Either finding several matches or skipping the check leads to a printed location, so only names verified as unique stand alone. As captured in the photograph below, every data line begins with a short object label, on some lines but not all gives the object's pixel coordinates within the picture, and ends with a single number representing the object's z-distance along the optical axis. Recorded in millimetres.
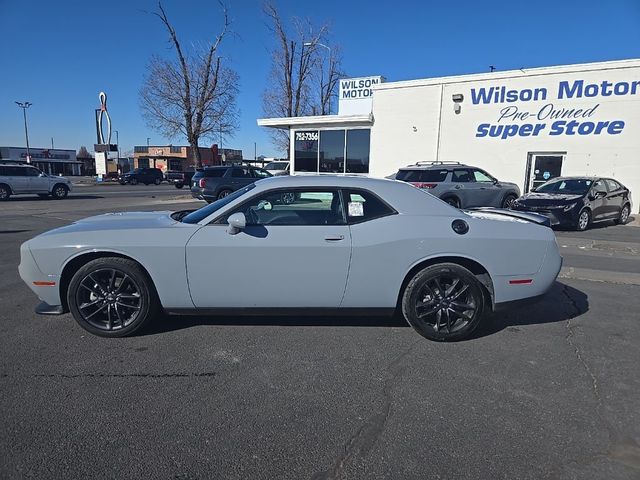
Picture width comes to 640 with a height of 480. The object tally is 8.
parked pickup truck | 35594
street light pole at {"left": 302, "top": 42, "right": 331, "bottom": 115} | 34375
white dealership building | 14750
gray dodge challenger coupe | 3701
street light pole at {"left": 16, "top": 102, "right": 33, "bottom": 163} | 59969
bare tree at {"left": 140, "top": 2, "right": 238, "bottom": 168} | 27406
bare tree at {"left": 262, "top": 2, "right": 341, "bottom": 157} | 35156
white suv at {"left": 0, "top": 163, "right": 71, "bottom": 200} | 19516
